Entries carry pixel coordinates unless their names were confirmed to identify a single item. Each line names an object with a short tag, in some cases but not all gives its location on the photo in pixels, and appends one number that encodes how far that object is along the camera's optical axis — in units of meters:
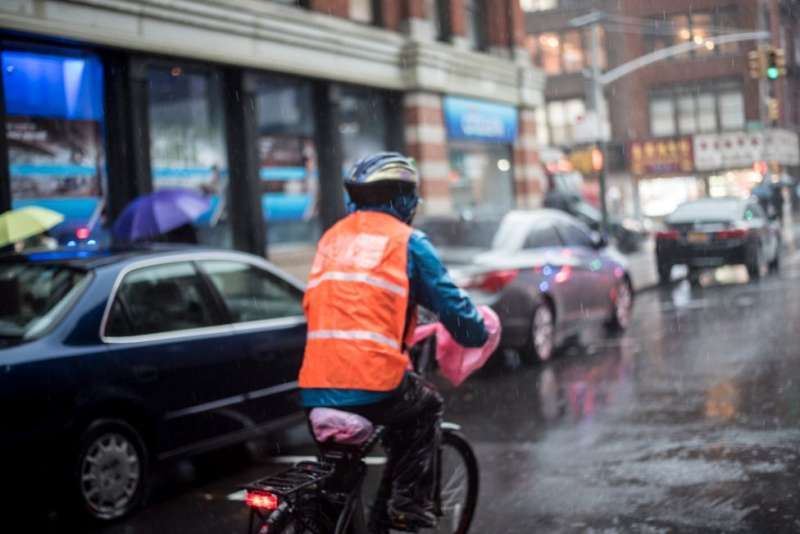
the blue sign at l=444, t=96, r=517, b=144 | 21.52
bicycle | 3.18
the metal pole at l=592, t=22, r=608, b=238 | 23.04
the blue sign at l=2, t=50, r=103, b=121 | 12.79
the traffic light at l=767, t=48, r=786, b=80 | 26.98
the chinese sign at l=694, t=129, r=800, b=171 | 49.44
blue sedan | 5.41
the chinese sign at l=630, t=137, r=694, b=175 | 52.03
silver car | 10.09
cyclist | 3.59
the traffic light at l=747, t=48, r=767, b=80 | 27.52
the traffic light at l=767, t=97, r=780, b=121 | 34.59
